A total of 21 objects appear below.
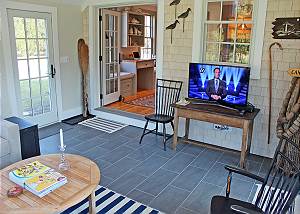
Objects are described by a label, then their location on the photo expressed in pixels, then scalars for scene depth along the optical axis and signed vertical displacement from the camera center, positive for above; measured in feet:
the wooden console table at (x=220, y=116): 11.30 -2.62
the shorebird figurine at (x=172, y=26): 13.85 +1.60
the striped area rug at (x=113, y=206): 8.48 -4.83
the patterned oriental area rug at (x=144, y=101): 20.71 -3.58
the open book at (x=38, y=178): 6.91 -3.33
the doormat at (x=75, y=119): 16.99 -4.10
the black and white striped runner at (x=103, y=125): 16.00 -4.23
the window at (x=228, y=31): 12.37 +1.25
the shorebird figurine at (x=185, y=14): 13.36 +2.13
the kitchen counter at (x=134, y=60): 24.44 -0.32
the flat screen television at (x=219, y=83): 11.75 -1.16
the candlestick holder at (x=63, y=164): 8.05 -3.31
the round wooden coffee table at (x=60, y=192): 6.33 -3.50
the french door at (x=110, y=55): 18.66 +0.09
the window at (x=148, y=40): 28.09 +1.77
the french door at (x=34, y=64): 14.01 -0.48
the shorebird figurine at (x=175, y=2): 13.58 +2.76
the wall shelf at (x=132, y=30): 24.62 +2.56
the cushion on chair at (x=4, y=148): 10.10 -3.48
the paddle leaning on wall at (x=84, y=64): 17.46 -0.52
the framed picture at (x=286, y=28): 10.91 +1.23
